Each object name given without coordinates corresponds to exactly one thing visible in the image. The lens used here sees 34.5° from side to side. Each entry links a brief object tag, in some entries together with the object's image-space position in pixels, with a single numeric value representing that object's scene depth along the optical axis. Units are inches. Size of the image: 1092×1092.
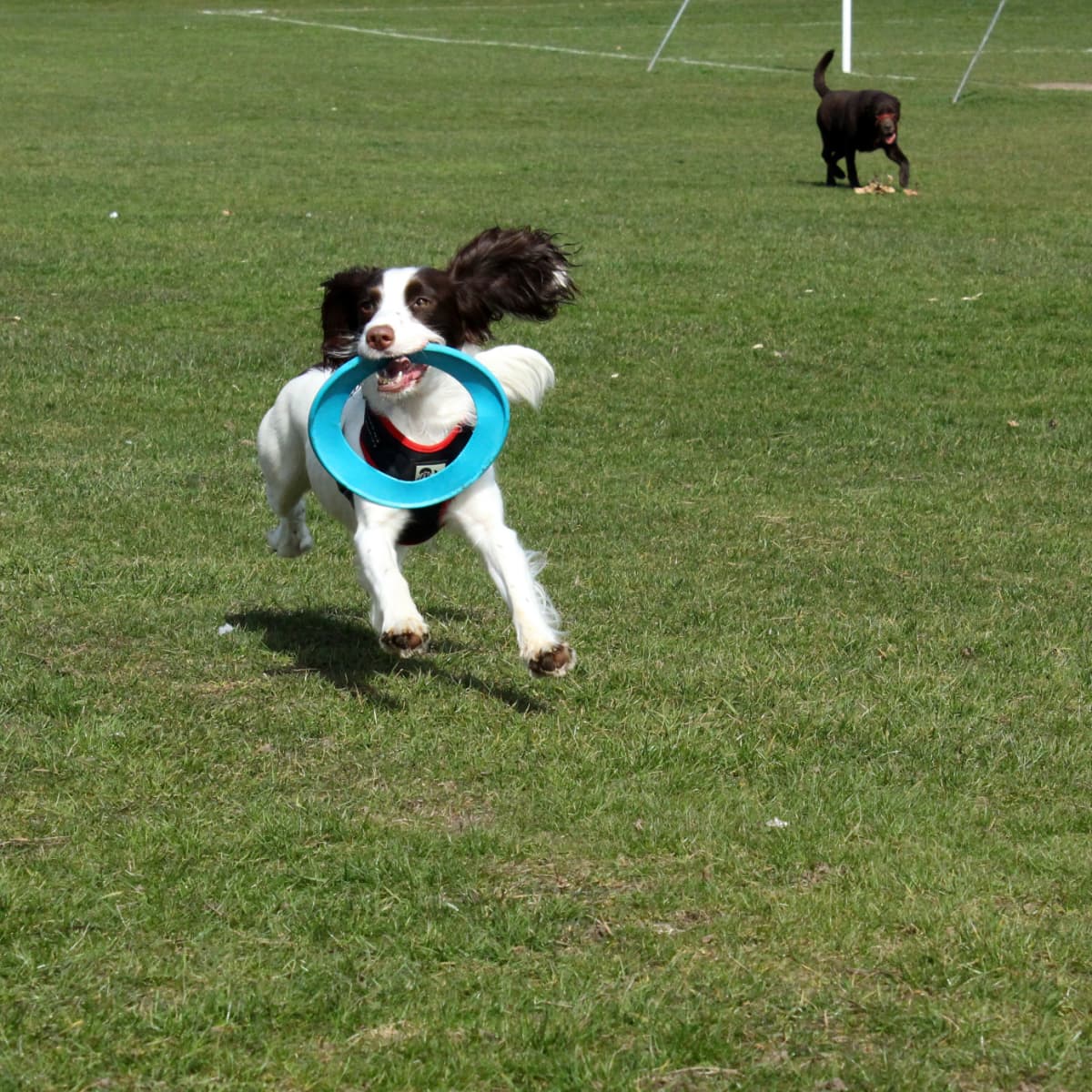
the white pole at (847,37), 1320.1
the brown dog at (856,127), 754.8
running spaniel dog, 203.9
